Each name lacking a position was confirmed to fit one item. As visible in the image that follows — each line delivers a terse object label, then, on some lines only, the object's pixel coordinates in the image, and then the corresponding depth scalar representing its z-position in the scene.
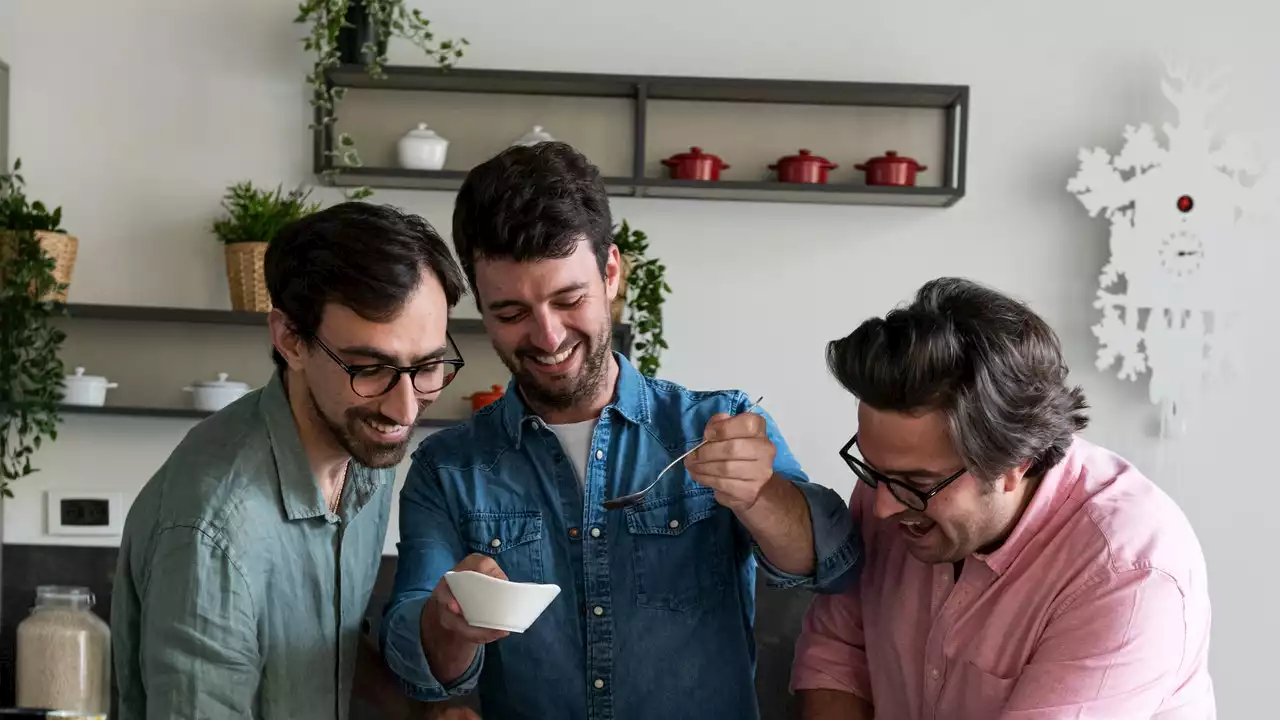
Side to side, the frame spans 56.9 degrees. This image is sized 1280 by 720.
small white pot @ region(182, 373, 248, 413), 3.33
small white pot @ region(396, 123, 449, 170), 3.34
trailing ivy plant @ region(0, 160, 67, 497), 3.25
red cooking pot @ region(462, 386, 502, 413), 3.35
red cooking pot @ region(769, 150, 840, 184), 3.36
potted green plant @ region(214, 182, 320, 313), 3.32
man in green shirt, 1.36
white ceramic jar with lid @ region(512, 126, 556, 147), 3.29
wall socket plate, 3.53
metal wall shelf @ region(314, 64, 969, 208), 3.35
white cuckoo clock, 3.45
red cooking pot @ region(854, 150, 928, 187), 3.35
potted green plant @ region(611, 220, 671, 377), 3.32
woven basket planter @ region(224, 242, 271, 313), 3.31
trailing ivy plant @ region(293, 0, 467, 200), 3.30
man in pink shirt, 1.41
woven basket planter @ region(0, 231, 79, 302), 3.27
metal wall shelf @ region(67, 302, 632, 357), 3.32
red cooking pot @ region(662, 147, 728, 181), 3.36
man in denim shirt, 1.58
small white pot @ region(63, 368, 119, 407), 3.35
